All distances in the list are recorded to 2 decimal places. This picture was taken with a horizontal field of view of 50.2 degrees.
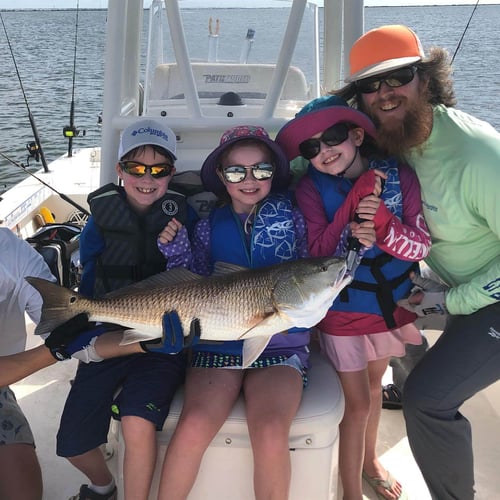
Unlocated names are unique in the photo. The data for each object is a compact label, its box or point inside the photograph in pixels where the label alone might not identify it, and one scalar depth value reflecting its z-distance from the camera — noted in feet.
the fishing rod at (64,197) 16.85
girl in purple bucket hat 6.96
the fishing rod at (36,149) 20.67
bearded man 7.42
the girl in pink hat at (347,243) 7.87
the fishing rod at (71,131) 21.40
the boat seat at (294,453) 7.23
